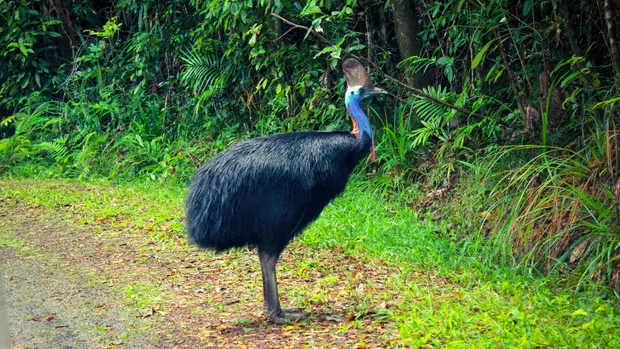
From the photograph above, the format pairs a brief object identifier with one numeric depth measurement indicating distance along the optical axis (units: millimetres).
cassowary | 9977
